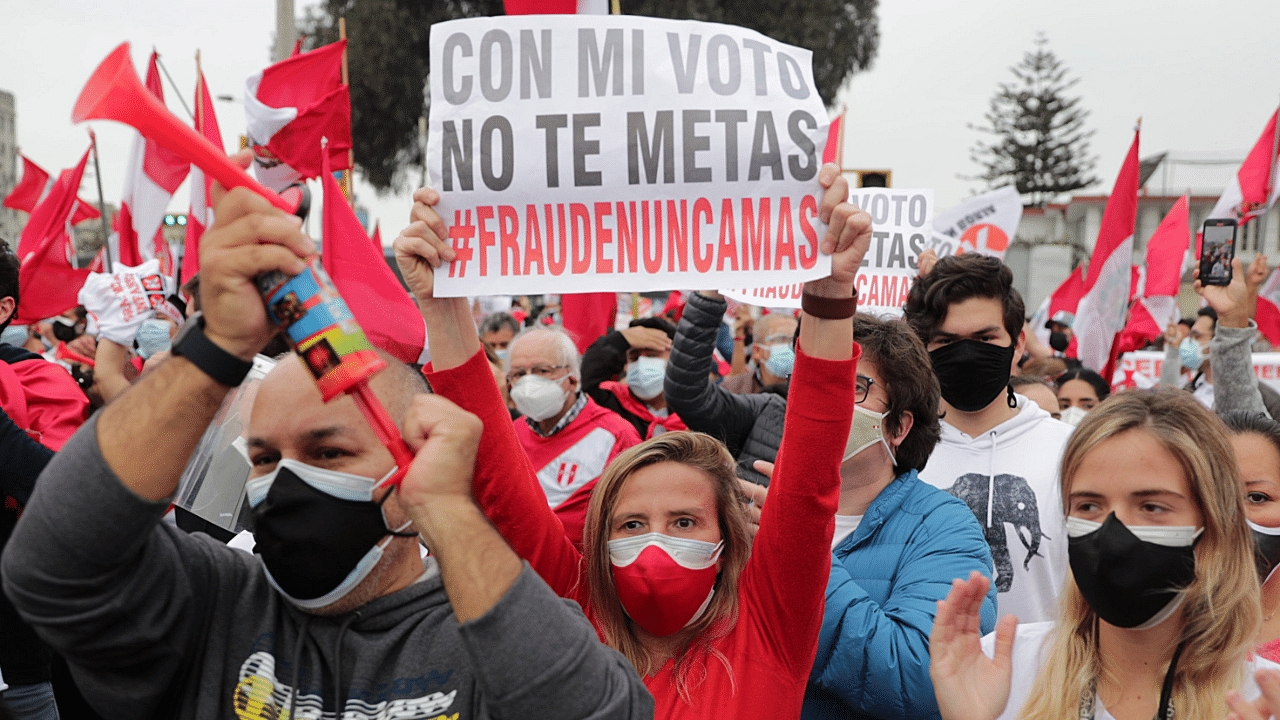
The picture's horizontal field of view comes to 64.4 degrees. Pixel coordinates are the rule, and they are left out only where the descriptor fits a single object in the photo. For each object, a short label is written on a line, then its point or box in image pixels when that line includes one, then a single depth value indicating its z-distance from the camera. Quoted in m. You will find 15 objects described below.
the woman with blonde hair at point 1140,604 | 2.04
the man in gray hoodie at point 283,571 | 1.43
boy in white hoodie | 3.15
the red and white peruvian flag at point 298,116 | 6.36
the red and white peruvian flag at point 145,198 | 7.16
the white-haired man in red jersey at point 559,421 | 5.06
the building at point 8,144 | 74.62
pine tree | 55.47
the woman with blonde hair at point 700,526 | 2.15
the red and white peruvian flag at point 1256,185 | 7.42
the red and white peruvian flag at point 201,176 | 6.39
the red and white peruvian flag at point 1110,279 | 6.96
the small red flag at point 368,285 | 2.30
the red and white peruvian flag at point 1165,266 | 7.92
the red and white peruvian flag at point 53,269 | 6.67
